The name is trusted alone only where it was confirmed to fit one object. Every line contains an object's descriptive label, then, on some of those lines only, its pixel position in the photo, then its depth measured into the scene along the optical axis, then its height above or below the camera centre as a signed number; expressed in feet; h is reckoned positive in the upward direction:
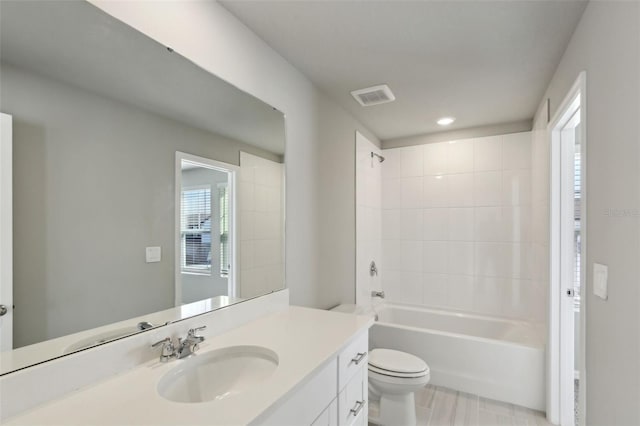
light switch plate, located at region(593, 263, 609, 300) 3.97 -0.88
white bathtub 7.77 -3.77
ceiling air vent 7.75 +2.90
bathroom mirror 2.93 +0.33
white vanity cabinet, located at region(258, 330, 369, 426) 3.22 -2.21
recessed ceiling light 10.16 +2.90
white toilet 6.68 -3.65
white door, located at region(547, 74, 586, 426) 7.03 -1.45
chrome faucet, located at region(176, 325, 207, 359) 3.82 -1.63
